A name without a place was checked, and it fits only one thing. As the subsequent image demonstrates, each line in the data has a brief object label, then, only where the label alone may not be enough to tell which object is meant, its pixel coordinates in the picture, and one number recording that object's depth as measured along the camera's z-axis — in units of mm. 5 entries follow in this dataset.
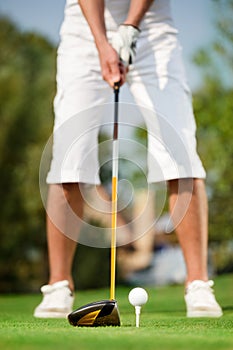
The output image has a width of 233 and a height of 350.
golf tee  2288
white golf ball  2324
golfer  3137
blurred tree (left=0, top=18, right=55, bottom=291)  12922
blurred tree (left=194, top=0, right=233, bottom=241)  10284
